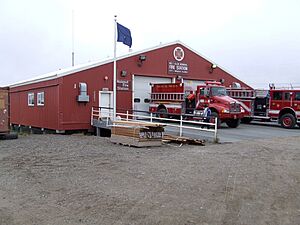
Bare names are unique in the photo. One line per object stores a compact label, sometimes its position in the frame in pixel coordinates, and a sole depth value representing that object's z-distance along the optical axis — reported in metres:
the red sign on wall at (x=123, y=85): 20.40
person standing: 16.01
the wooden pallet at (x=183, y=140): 12.39
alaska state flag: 16.59
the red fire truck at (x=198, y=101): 17.99
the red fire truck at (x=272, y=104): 19.28
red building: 18.53
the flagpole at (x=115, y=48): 16.10
